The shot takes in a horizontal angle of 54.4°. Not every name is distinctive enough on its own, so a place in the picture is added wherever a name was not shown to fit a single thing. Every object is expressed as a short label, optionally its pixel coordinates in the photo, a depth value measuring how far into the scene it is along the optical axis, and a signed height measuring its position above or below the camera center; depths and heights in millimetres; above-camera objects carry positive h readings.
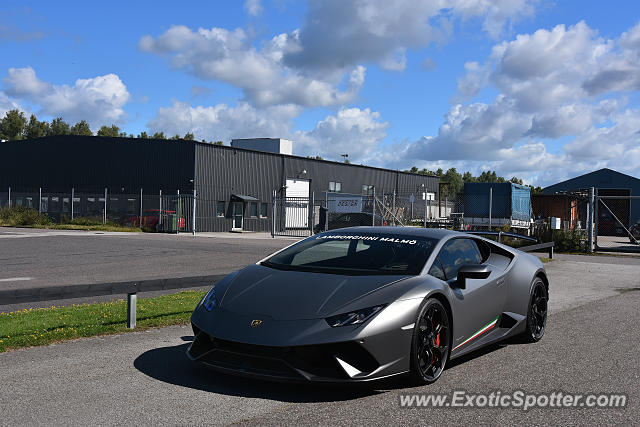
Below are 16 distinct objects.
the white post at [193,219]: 36394 -400
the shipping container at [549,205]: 45344 +1122
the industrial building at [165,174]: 42844 +2836
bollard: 7073 -1142
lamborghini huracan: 4504 -753
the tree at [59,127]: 122069 +16374
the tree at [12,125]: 108688 +14635
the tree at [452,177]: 165875 +11140
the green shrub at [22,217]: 41406 -586
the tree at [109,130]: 112938 +14762
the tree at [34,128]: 111438 +14486
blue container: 29094 +881
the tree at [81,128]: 121000 +16080
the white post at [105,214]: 42009 -246
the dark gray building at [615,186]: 54719 +3290
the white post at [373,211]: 26391 +194
